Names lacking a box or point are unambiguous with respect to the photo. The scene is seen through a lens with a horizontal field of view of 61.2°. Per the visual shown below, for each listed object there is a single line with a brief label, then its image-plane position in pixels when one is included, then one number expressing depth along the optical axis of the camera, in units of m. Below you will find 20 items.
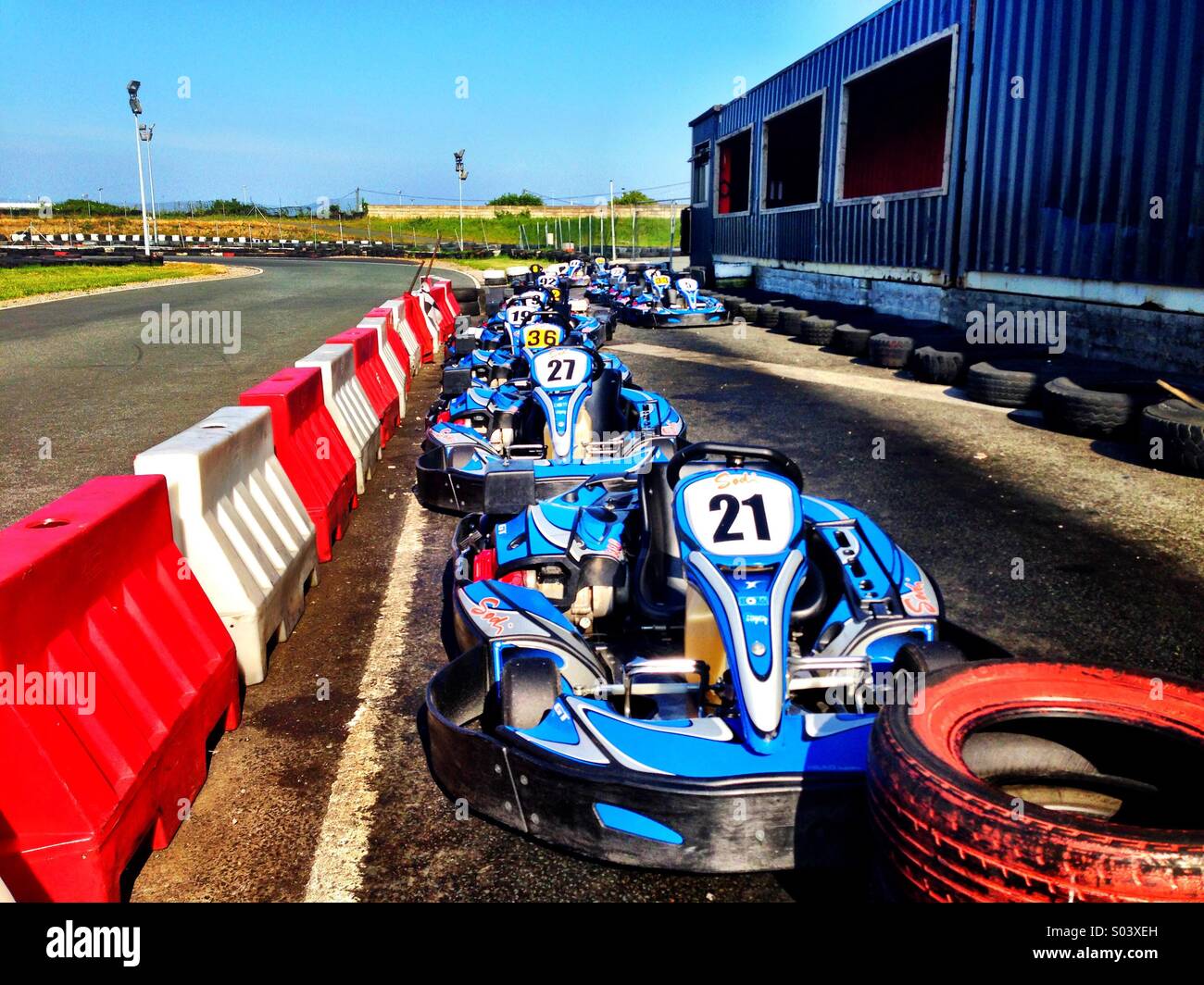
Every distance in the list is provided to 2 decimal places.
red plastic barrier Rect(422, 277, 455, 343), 15.73
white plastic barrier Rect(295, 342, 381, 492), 6.44
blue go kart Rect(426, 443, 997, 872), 2.51
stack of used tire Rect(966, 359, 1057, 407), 9.67
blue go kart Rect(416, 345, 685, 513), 5.94
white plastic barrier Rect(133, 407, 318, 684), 3.61
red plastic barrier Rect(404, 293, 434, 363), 13.20
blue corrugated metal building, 9.62
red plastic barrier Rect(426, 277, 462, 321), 16.80
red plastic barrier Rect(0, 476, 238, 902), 2.31
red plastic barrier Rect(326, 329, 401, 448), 7.91
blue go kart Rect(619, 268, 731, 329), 18.56
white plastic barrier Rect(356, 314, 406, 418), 9.20
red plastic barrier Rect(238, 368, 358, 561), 5.02
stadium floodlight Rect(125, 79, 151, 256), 37.44
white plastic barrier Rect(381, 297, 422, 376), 11.92
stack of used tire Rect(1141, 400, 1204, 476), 6.95
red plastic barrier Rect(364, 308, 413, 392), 10.77
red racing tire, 1.81
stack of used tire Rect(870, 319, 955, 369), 12.52
